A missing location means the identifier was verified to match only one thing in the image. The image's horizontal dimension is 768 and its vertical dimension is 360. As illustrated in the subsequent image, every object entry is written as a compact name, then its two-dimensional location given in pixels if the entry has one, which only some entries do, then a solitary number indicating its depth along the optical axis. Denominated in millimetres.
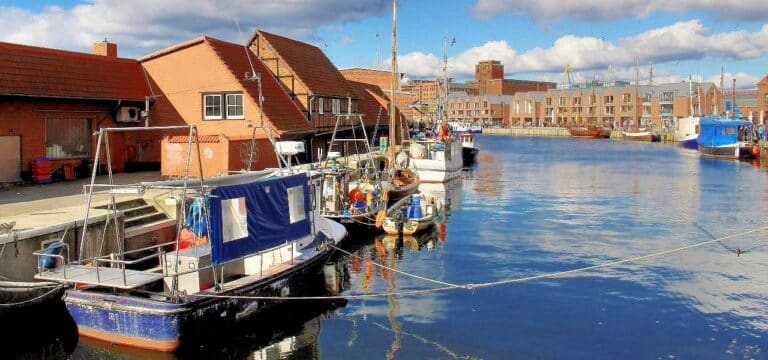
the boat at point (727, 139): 78312
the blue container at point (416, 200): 29741
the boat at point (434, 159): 51853
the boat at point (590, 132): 143375
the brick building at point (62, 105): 27750
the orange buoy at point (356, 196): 28594
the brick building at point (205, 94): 36219
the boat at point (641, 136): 127188
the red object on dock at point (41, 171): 27703
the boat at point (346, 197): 27375
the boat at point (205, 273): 13711
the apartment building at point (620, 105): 145000
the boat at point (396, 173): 34650
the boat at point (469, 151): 77038
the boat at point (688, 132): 107888
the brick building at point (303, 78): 42656
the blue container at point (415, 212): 29016
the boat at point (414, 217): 27906
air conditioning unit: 33594
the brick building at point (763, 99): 111062
